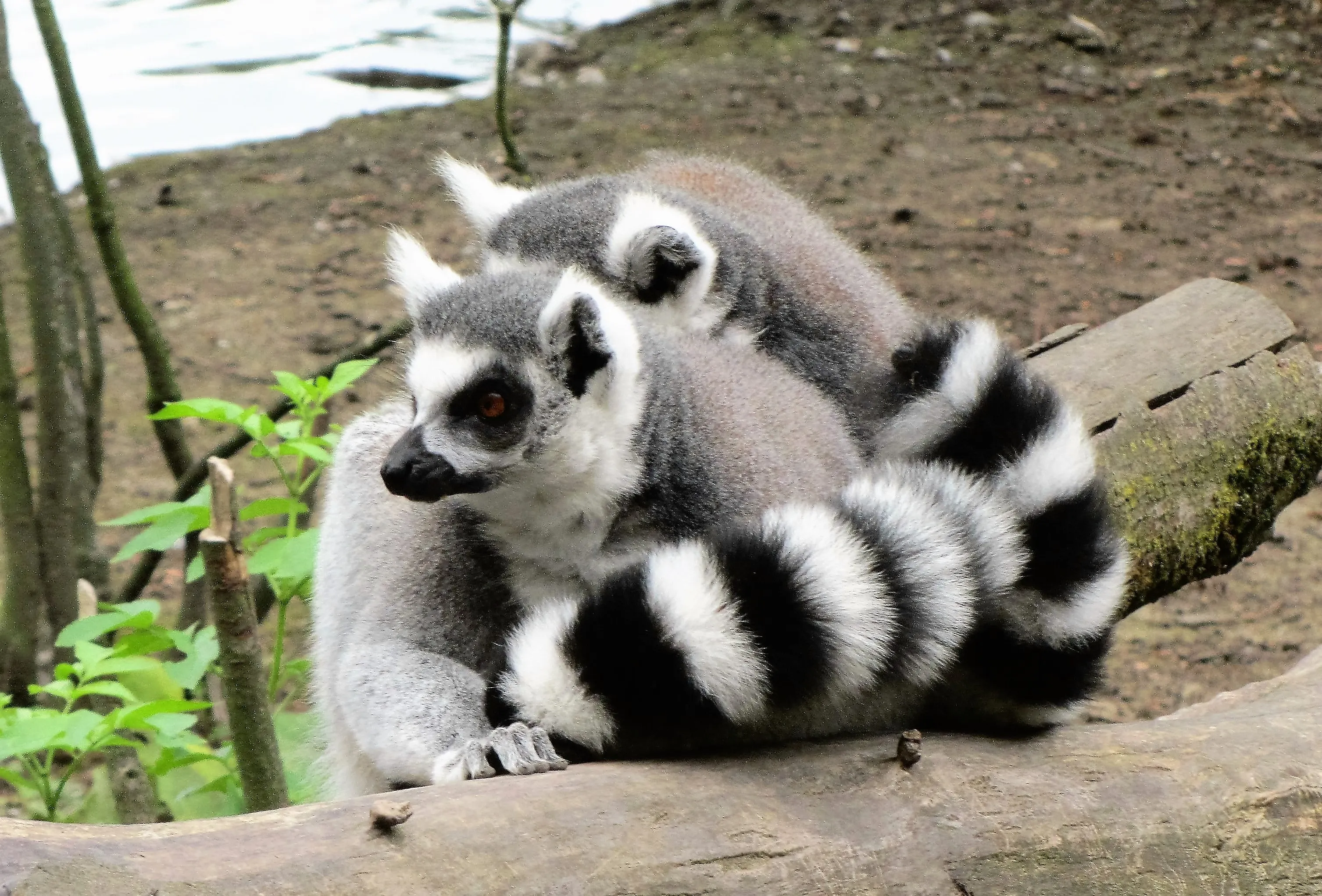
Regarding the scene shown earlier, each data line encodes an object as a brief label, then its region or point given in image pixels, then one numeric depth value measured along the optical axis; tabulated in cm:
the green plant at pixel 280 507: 559
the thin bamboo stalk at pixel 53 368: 760
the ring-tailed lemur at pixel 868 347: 466
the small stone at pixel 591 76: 1883
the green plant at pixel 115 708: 463
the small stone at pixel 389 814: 347
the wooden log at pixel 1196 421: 660
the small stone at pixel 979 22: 1986
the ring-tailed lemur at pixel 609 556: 403
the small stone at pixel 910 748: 412
